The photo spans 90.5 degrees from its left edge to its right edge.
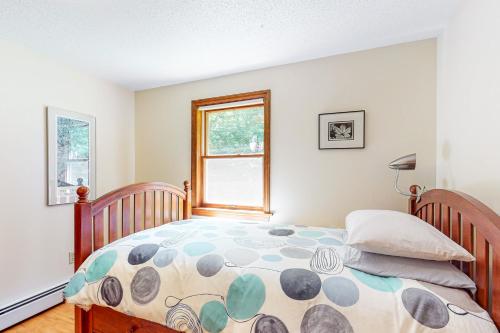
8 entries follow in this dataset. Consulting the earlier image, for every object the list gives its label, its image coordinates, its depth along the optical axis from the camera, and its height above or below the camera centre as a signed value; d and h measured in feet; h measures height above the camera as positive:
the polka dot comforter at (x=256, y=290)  2.88 -1.70
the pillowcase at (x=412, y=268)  3.18 -1.44
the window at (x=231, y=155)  8.38 +0.33
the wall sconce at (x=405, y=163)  5.27 +0.04
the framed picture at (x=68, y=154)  7.45 +0.30
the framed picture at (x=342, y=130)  6.95 +1.00
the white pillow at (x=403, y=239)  3.28 -1.06
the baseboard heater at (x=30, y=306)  6.32 -3.93
